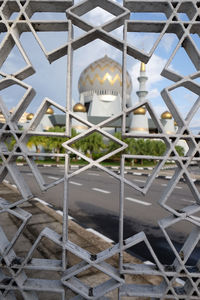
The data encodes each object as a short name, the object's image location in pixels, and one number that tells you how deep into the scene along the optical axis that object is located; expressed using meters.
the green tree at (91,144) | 24.61
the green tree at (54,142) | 23.58
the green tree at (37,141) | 24.28
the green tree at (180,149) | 27.73
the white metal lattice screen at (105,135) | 1.73
